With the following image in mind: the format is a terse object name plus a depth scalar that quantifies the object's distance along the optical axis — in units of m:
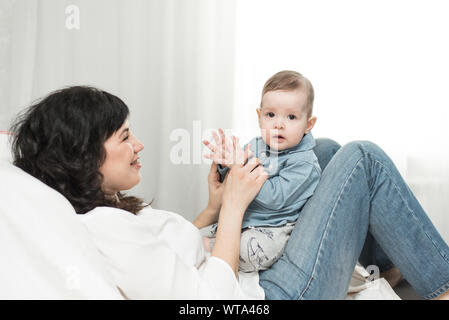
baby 1.08
